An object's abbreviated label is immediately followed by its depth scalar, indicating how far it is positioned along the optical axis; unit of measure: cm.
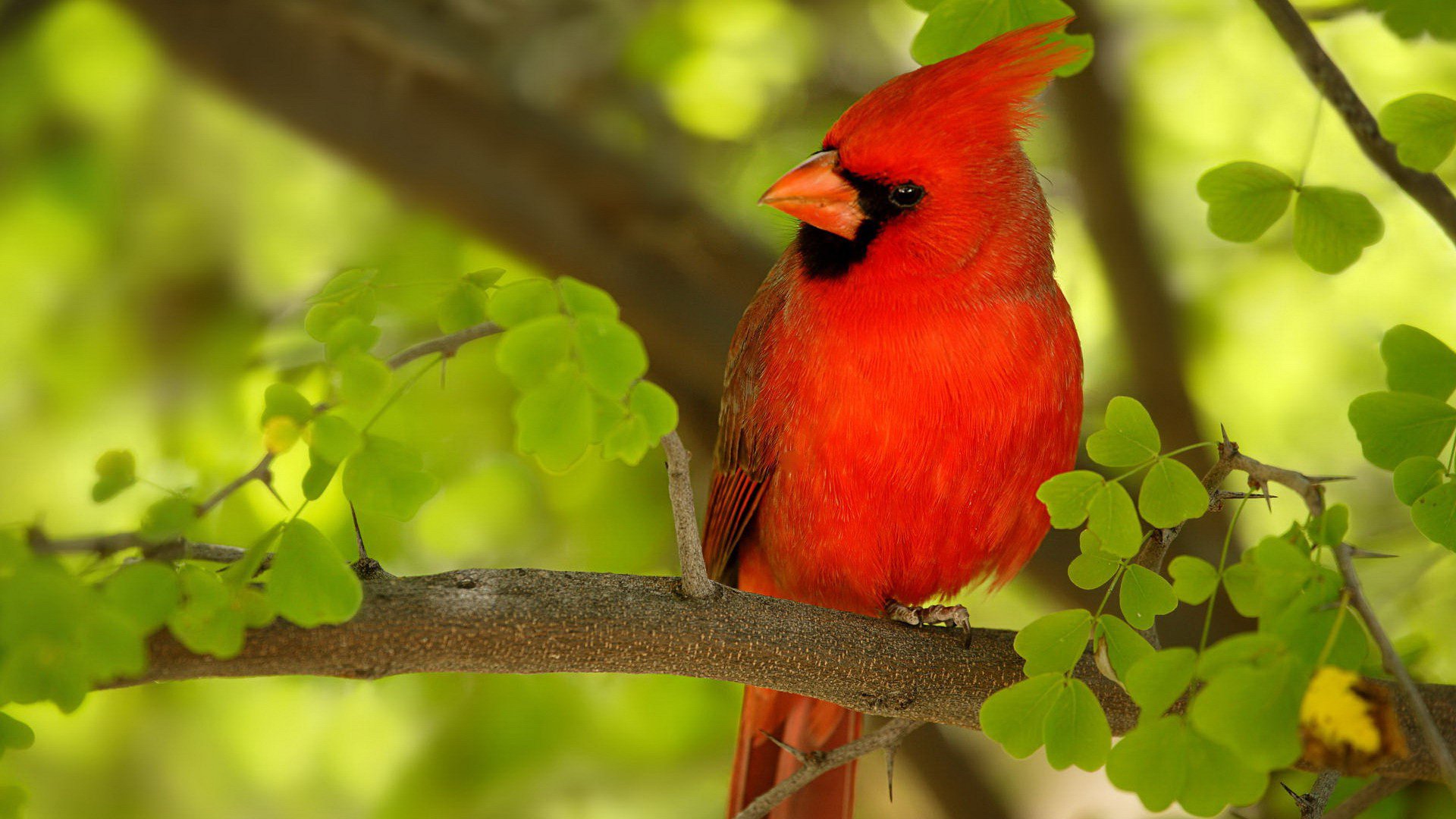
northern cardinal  404
